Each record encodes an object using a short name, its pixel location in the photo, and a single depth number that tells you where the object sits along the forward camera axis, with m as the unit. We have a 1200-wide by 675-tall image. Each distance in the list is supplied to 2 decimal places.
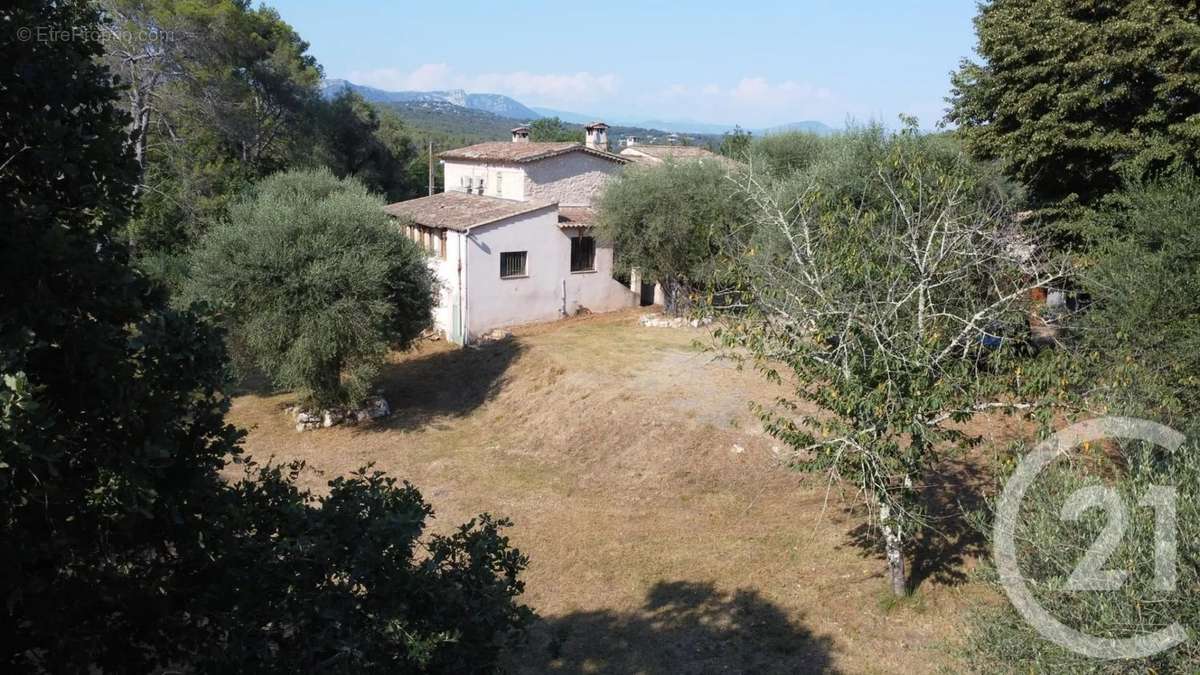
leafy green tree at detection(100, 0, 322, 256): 27.17
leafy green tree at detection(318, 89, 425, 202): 43.59
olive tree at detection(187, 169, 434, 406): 19.00
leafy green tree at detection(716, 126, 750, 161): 46.18
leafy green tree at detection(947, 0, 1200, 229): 15.41
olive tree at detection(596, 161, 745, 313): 25.67
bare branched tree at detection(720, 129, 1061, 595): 9.38
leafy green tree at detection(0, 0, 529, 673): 4.70
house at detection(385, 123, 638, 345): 26.50
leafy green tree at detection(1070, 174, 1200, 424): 11.16
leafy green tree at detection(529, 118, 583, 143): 85.06
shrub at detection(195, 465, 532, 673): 5.14
